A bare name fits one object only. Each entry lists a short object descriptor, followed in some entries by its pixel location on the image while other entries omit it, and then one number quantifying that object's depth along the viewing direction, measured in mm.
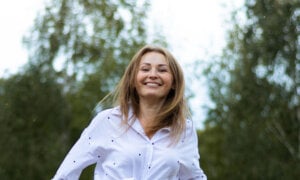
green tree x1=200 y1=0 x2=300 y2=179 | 21109
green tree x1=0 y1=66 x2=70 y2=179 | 20625
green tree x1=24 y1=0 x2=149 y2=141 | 25062
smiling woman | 3930
